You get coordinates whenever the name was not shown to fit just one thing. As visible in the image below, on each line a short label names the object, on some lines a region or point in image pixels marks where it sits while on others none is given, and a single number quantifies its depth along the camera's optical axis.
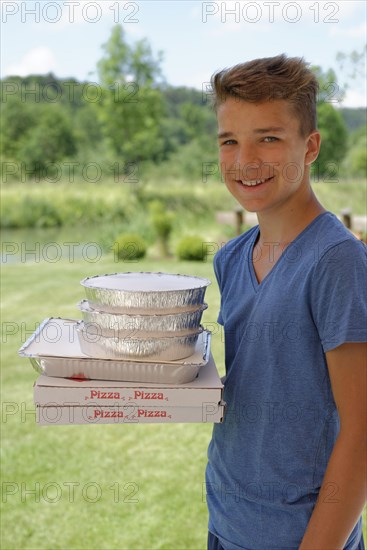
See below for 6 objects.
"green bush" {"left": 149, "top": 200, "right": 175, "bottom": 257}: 9.94
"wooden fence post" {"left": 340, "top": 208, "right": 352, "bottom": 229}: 7.14
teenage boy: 0.84
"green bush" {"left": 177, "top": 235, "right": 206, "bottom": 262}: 8.86
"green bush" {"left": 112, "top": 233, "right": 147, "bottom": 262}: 8.98
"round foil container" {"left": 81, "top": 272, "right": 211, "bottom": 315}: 0.94
